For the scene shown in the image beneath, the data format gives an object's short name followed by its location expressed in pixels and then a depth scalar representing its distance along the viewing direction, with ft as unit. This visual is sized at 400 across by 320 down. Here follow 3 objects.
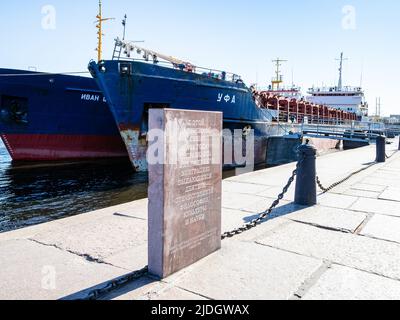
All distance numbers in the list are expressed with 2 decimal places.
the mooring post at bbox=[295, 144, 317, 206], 16.71
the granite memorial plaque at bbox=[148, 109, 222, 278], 8.96
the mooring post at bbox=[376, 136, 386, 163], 38.86
